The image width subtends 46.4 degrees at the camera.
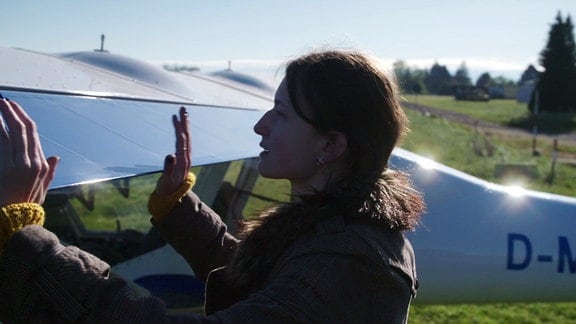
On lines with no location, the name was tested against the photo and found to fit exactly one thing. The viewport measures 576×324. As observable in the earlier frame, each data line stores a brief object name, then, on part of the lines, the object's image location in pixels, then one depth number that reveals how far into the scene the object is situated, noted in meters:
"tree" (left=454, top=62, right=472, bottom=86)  127.47
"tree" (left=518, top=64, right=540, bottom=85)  104.94
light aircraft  2.87
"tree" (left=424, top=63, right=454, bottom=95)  110.56
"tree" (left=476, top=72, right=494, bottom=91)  115.62
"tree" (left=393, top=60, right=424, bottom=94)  121.36
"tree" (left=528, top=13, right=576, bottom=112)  48.28
